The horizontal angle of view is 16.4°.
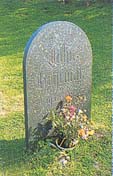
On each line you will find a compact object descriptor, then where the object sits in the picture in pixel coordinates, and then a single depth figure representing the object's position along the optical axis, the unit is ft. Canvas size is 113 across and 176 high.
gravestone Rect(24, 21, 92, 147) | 12.54
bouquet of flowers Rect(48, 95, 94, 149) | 13.21
